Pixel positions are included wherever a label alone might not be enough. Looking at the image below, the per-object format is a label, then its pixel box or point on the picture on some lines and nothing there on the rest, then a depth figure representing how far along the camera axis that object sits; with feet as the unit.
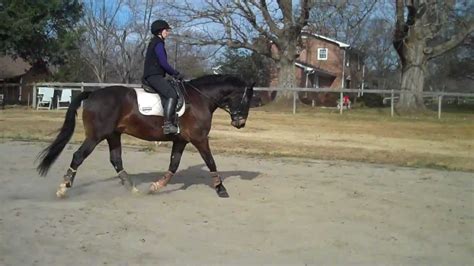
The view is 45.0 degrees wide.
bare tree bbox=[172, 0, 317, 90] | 128.88
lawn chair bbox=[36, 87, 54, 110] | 119.14
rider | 29.86
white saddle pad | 30.32
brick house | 207.00
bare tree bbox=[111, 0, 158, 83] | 232.12
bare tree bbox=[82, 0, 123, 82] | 232.12
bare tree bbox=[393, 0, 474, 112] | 113.60
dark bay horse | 29.73
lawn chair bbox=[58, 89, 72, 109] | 122.62
